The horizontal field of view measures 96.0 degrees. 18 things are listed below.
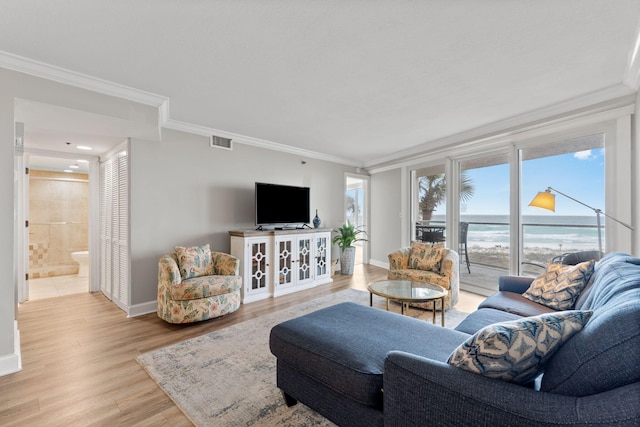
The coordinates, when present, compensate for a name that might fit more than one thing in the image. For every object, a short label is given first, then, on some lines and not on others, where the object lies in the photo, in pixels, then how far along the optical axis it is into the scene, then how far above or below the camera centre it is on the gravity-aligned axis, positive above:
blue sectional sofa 0.84 -0.64
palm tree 4.50 +0.41
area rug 1.68 -1.18
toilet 5.18 -0.80
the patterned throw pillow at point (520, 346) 0.98 -0.45
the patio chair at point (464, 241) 4.47 -0.41
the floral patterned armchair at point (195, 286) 3.01 -0.78
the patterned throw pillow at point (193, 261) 3.35 -0.56
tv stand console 3.90 -0.68
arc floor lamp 2.91 +0.13
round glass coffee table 2.56 -0.74
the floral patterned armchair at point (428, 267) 3.40 -0.67
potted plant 5.61 -0.66
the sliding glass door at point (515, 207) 3.22 +0.11
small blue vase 5.04 -0.13
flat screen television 4.30 +0.16
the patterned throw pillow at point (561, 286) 2.12 -0.55
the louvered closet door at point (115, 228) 3.52 -0.19
